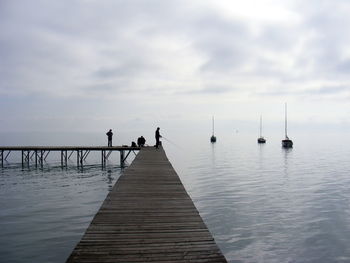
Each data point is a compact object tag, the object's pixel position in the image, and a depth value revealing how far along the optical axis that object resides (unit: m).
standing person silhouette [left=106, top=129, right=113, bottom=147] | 42.00
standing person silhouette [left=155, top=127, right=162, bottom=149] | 33.06
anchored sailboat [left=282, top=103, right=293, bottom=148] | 89.44
